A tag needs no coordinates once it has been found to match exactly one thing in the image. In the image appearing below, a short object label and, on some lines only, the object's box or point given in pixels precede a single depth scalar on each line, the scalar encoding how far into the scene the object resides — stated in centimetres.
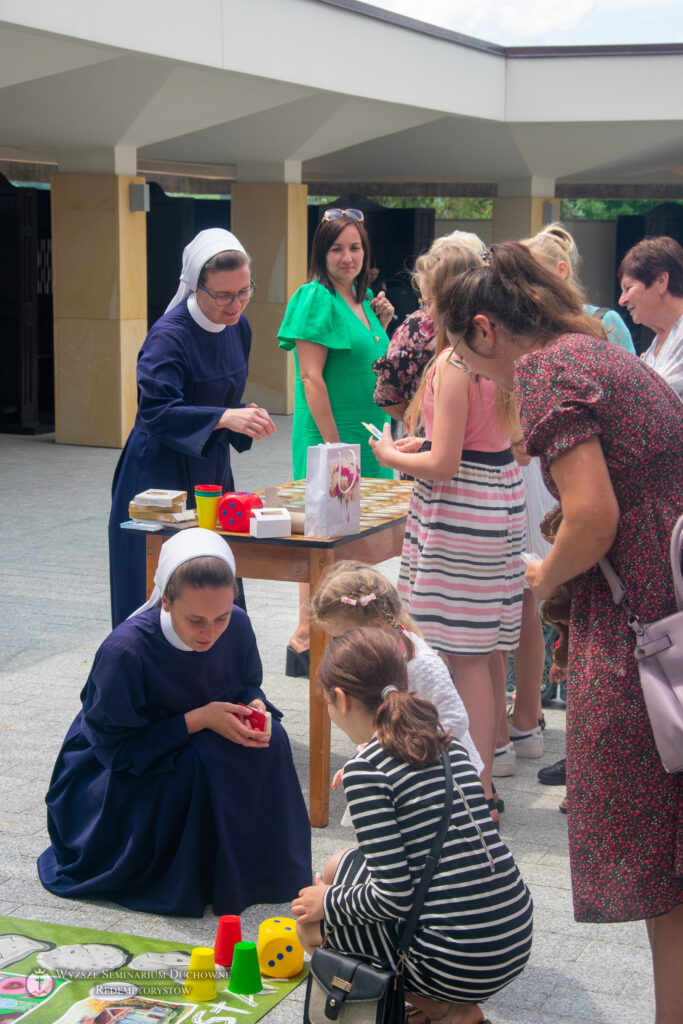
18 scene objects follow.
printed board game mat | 281
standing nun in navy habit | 427
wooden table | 387
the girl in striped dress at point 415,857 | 245
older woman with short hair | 518
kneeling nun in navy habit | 339
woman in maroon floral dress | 227
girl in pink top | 379
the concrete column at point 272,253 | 1506
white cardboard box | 389
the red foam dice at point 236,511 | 397
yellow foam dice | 303
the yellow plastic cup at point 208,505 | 401
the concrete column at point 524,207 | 1747
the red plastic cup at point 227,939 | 304
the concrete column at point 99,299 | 1249
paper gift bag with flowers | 386
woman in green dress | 525
